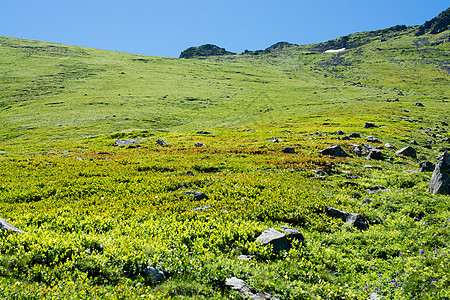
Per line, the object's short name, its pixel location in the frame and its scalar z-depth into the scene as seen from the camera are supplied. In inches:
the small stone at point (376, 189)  668.1
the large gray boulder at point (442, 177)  584.4
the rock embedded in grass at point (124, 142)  1515.1
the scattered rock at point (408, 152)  1147.9
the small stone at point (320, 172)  818.2
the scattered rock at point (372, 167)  886.9
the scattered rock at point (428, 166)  806.1
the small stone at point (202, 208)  533.6
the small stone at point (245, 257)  369.1
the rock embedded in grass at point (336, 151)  1065.5
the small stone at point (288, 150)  1158.8
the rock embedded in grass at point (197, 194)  607.2
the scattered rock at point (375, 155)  1042.3
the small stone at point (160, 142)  1505.8
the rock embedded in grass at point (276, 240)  395.4
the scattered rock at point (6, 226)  366.9
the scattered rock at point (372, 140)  1401.3
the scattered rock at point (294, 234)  424.2
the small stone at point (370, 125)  2012.8
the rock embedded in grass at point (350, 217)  489.7
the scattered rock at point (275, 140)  1495.2
